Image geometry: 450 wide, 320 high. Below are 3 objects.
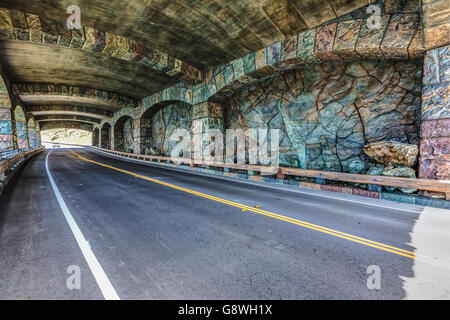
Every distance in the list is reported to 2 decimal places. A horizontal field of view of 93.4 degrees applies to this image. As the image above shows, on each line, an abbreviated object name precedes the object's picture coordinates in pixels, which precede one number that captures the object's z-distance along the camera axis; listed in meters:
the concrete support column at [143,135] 23.17
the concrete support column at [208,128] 14.62
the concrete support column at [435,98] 6.16
